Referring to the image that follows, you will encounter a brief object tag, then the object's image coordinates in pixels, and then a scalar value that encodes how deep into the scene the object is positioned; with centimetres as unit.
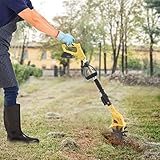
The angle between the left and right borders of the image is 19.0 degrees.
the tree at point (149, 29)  2315
